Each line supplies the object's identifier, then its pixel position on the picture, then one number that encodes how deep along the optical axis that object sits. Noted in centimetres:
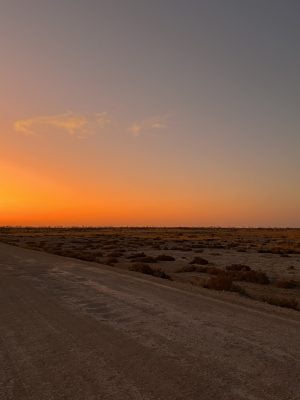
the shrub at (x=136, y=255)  4436
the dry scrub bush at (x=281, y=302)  1453
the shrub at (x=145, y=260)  3944
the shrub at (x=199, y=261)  3781
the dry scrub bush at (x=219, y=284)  1880
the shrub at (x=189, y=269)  3027
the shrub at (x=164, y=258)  4115
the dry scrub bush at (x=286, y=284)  2259
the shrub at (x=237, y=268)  3181
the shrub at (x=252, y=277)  2455
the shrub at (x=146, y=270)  2431
